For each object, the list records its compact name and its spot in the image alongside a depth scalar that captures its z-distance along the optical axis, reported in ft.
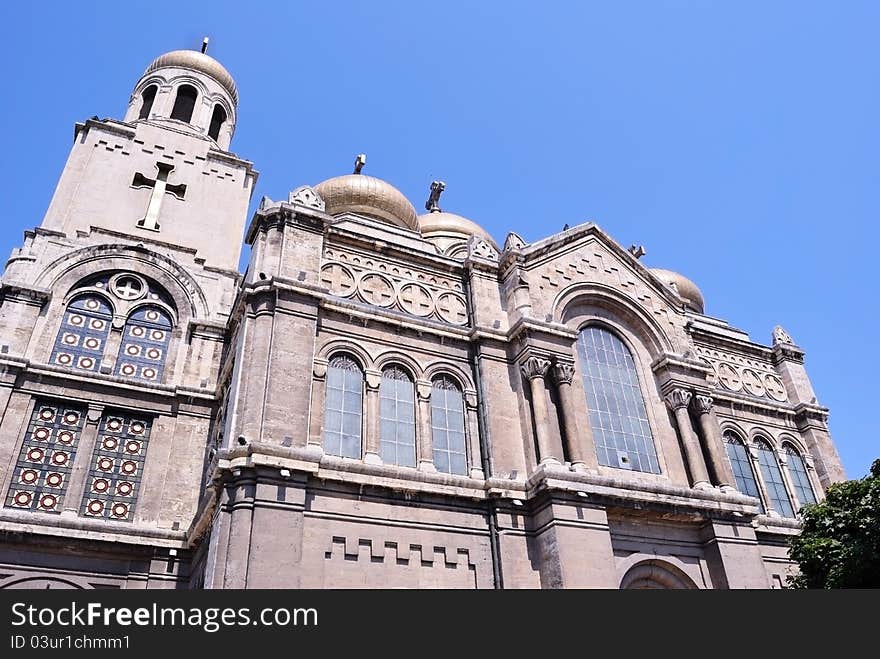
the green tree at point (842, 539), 45.21
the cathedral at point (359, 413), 50.47
